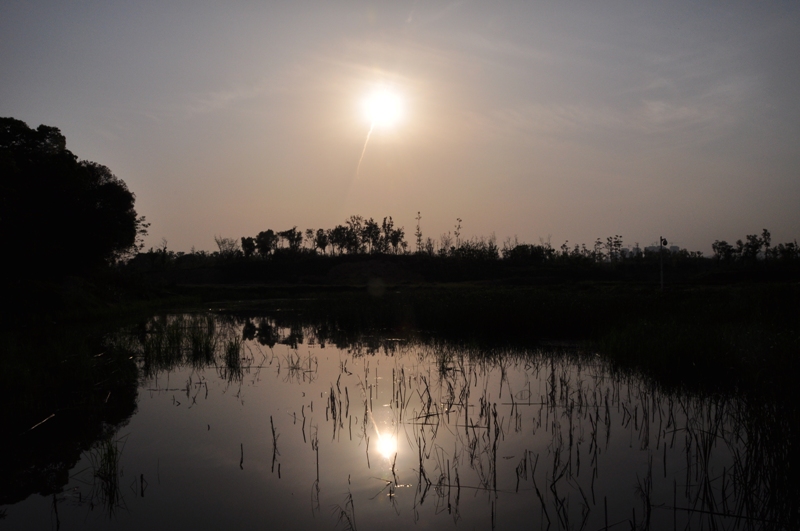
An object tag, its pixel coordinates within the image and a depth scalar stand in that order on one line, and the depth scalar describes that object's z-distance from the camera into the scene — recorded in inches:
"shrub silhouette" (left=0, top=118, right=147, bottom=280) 837.2
